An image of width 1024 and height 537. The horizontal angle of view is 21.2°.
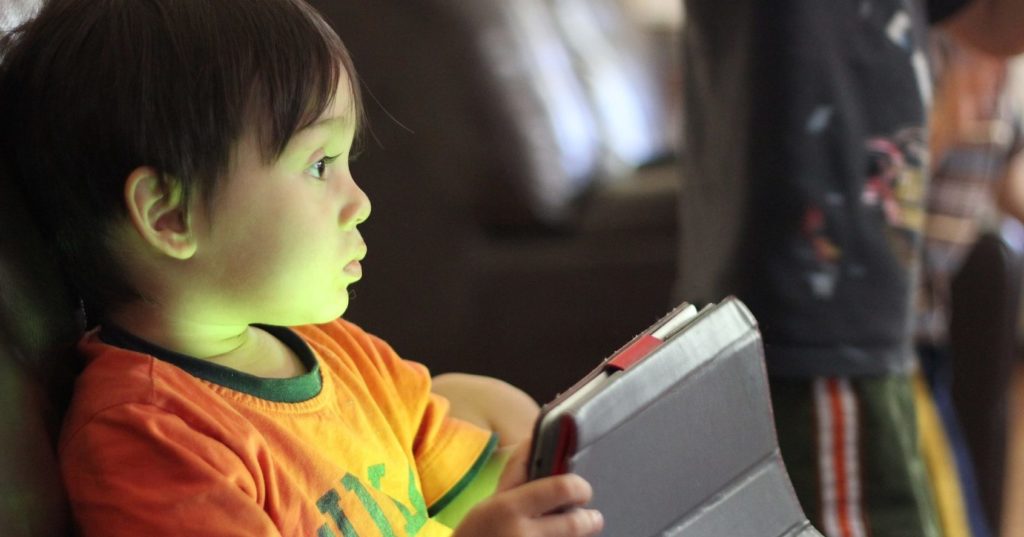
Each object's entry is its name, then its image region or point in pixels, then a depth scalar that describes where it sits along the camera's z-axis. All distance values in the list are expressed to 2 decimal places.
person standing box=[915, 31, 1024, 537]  2.33
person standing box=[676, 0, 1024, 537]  1.76
